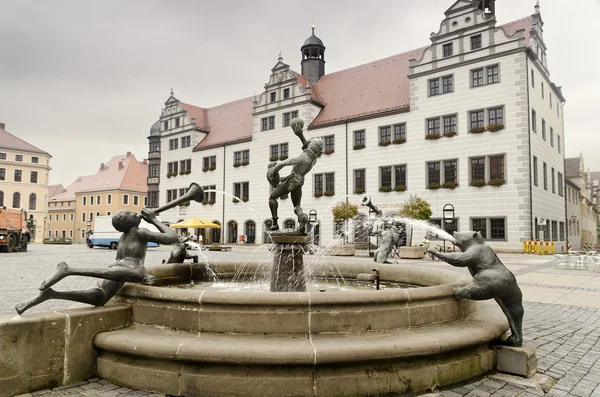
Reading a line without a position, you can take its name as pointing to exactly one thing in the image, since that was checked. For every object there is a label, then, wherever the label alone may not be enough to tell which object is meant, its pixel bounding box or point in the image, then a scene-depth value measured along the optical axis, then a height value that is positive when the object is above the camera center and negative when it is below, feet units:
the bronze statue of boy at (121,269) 14.16 -1.47
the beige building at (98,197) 222.48 +16.79
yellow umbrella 107.65 +1.05
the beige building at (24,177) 214.07 +25.68
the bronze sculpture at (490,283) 15.17 -1.89
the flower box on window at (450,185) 95.71 +10.09
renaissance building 90.79 +23.91
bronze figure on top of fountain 23.22 +3.15
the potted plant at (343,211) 104.06 +4.39
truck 90.94 -0.93
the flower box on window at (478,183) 91.91 +10.12
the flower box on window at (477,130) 93.30 +21.95
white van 116.78 -1.88
